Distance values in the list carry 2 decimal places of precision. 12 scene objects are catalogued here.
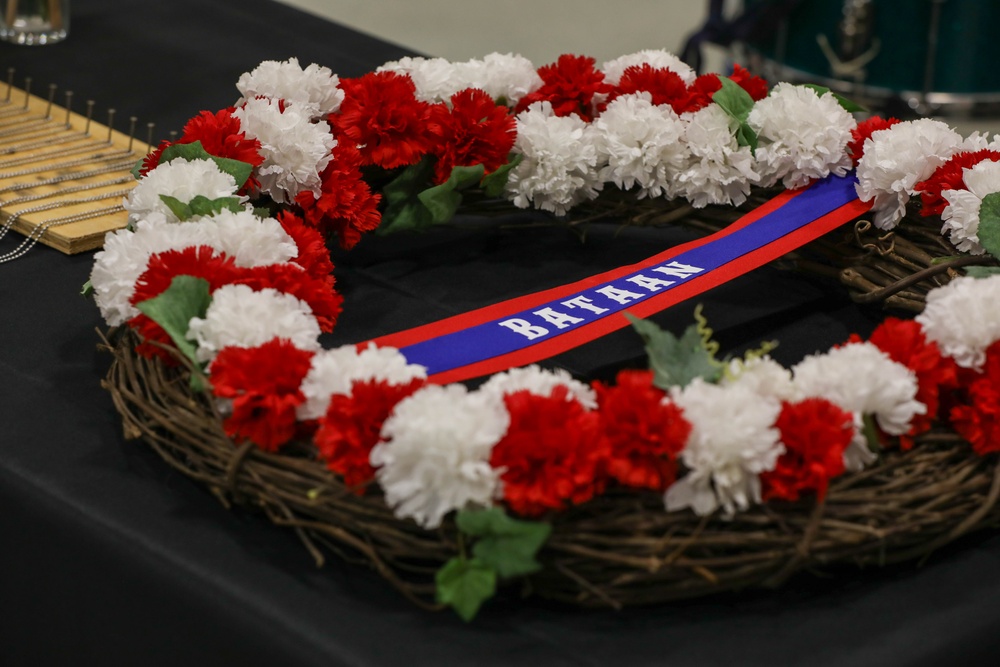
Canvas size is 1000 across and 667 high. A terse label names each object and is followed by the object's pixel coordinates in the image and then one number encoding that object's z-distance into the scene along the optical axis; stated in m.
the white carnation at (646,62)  2.64
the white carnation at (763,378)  2.22
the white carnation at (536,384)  2.21
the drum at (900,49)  3.72
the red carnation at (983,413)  2.23
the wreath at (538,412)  2.17
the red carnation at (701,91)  2.57
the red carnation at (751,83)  2.59
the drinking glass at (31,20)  2.94
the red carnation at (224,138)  2.47
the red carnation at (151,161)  2.47
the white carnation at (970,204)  2.45
